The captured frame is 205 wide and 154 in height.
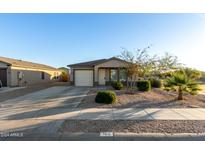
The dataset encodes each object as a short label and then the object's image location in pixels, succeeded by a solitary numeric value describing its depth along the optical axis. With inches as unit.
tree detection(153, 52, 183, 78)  694.6
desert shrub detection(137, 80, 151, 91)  425.9
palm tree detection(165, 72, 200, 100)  309.3
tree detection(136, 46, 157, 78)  409.4
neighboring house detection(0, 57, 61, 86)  599.3
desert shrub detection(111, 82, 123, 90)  473.8
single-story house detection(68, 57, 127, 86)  631.4
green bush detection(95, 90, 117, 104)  271.3
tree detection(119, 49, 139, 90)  396.6
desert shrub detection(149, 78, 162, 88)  583.9
